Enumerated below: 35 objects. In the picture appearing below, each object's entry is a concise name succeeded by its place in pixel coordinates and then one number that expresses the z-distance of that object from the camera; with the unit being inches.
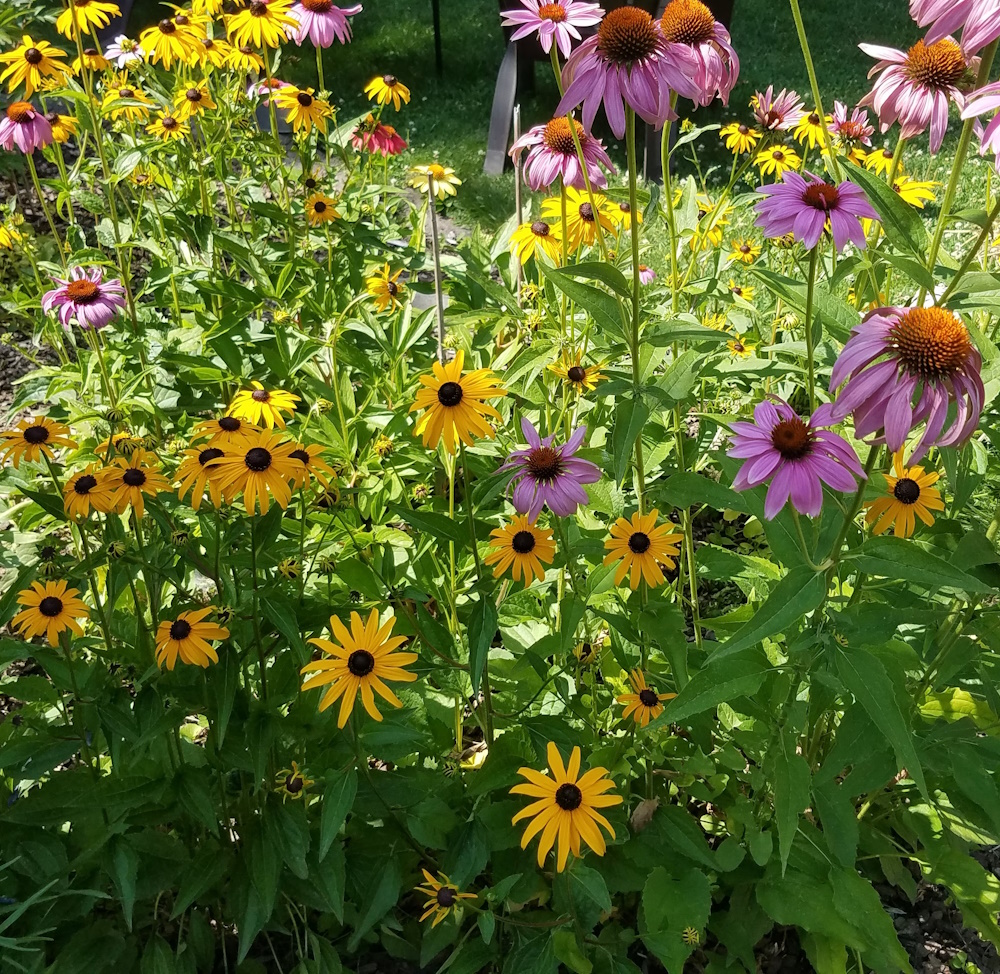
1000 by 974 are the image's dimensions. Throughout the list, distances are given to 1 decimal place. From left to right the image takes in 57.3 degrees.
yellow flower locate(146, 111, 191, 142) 89.6
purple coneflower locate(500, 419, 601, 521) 52.1
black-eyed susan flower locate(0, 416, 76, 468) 58.3
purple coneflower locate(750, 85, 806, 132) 87.0
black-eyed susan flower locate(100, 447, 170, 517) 51.6
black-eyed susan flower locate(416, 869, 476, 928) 53.4
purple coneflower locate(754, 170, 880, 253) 47.2
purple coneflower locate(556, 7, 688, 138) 44.8
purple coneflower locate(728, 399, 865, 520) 41.9
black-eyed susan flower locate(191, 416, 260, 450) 53.2
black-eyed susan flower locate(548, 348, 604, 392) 66.0
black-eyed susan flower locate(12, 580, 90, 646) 50.9
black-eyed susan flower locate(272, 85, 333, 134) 90.4
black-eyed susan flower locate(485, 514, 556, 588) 53.1
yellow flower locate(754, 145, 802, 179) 93.6
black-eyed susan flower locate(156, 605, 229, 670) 48.3
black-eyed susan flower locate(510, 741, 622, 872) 48.1
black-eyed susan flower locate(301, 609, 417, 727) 47.2
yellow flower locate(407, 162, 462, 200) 88.1
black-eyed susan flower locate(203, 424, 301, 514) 50.3
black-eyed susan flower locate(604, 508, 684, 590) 52.8
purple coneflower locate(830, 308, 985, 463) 37.4
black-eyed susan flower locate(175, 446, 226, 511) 50.8
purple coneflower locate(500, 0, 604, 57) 59.8
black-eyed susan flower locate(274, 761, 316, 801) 54.6
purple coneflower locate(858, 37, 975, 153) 53.2
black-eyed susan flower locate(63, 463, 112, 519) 51.7
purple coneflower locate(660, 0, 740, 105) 52.9
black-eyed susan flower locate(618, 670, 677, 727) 55.3
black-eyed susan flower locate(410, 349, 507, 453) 53.1
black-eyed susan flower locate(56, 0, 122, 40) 83.4
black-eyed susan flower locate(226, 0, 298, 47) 88.5
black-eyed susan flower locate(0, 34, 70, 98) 86.5
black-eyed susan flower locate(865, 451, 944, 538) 52.3
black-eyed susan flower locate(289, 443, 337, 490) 52.1
